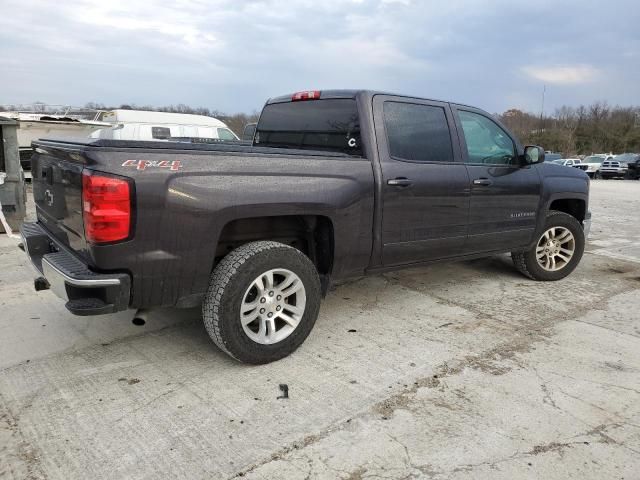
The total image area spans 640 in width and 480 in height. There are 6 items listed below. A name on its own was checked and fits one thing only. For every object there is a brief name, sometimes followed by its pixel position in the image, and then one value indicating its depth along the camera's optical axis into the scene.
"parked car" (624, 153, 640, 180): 29.52
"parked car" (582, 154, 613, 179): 30.62
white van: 13.57
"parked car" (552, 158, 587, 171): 30.98
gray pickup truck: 2.76
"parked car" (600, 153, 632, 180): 29.59
